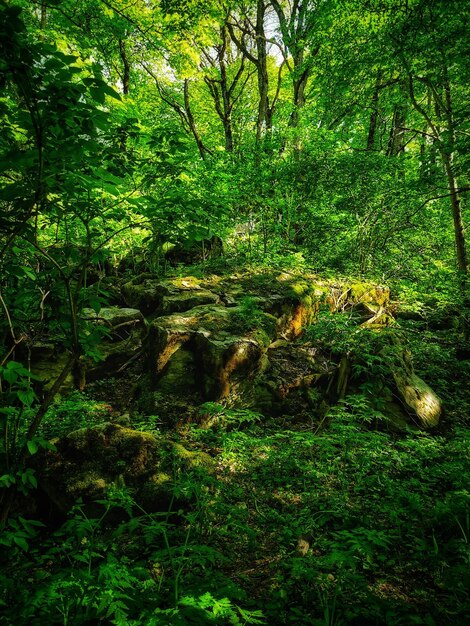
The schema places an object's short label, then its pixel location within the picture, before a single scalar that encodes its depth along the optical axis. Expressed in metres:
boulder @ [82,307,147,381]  6.80
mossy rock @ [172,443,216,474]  3.84
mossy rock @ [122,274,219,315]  7.37
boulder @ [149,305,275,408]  5.75
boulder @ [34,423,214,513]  3.48
